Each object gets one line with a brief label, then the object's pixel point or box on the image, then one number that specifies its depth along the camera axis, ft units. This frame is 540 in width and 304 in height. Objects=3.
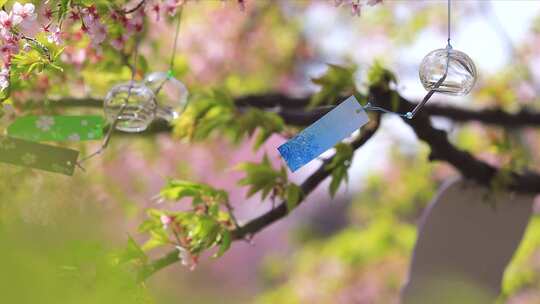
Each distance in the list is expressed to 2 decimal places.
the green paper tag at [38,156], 10.24
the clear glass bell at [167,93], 10.73
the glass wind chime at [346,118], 9.80
